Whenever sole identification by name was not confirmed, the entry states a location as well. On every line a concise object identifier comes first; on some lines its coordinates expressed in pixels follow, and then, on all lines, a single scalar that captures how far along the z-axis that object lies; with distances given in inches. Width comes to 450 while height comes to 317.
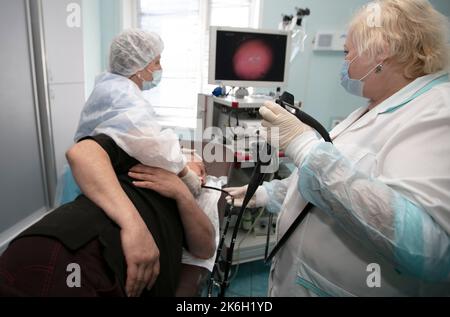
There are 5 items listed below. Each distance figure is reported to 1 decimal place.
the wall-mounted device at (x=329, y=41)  107.1
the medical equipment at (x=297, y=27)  89.1
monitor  75.9
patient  25.7
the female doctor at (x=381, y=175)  25.7
